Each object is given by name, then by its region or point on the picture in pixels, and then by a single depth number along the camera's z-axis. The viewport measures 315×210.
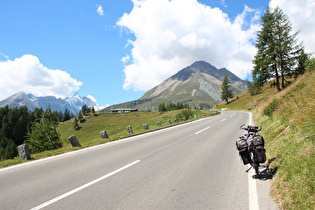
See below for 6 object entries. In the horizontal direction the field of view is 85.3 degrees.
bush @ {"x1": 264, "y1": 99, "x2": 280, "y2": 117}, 13.12
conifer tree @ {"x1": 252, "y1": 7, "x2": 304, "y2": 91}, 28.62
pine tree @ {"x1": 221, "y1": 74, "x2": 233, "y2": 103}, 90.43
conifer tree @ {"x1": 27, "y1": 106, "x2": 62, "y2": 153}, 21.41
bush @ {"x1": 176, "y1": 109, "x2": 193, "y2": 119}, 41.74
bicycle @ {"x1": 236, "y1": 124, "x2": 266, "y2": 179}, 4.40
